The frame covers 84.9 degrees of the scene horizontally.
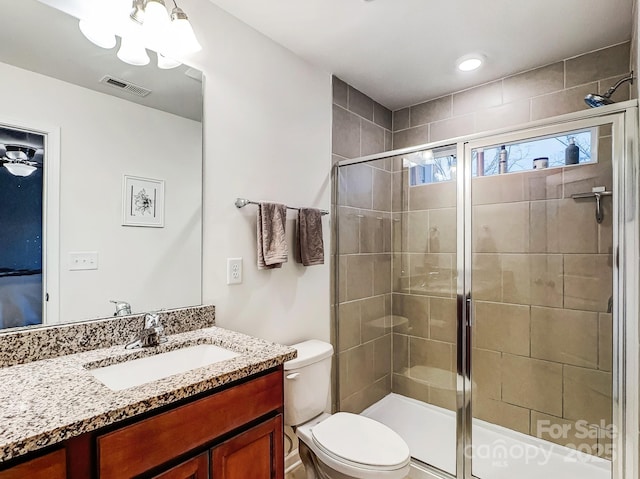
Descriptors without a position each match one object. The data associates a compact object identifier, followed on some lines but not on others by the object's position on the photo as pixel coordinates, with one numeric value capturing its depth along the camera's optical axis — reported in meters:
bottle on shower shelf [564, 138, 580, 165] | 1.80
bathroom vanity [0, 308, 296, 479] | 0.74
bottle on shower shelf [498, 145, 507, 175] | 1.98
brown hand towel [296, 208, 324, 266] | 2.00
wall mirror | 1.14
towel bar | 1.71
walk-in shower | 1.58
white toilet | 1.44
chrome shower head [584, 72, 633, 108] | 1.74
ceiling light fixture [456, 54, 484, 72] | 2.09
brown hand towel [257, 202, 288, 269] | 1.76
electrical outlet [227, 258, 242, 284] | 1.69
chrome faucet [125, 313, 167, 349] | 1.30
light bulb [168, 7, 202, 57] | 1.35
